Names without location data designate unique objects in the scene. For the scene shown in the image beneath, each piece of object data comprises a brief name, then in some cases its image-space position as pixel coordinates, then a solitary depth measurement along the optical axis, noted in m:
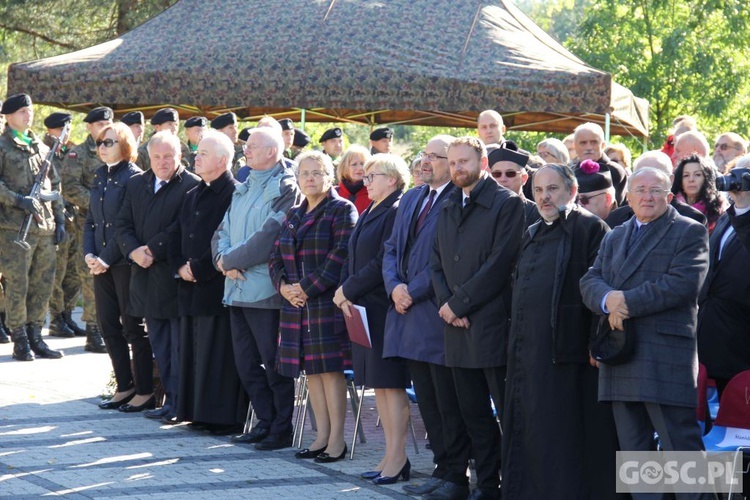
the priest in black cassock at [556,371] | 10.24
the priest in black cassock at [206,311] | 14.61
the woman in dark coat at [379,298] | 12.35
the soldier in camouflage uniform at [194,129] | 19.61
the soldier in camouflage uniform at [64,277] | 22.49
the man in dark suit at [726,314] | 11.23
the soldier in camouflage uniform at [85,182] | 20.84
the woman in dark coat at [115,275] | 16.21
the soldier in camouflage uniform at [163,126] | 20.33
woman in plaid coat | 13.10
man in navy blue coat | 11.67
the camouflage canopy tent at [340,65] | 20.02
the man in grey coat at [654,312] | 9.56
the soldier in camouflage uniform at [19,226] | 19.69
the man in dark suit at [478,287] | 11.02
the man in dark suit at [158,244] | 15.36
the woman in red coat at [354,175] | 15.19
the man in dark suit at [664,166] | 11.03
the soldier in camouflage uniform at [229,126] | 19.47
